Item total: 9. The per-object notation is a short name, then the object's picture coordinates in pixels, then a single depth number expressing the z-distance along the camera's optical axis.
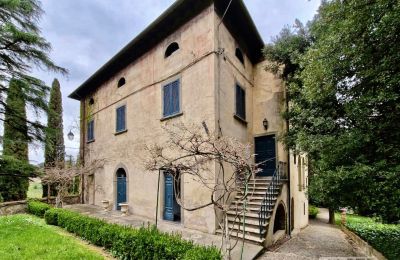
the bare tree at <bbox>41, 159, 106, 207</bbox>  13.27
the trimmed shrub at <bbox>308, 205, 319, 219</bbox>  21.63
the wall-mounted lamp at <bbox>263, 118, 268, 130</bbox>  11.31
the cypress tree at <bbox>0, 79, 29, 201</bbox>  8.94
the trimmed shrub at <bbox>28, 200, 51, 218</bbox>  12.48
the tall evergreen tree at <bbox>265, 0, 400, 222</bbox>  5.48
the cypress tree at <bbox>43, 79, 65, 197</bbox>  17.24
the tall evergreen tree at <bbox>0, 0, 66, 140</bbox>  8.47
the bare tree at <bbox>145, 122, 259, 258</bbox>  4.76
